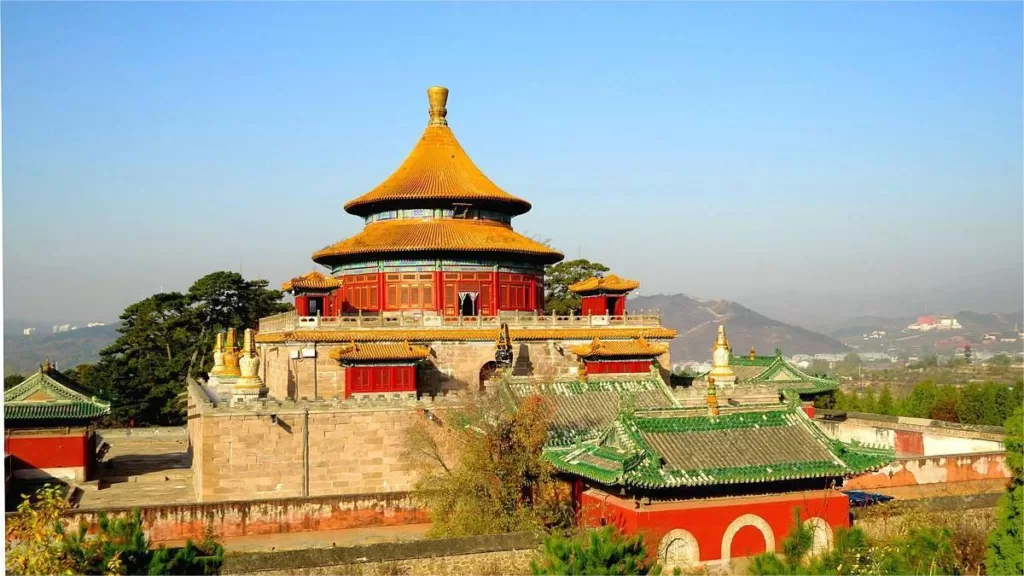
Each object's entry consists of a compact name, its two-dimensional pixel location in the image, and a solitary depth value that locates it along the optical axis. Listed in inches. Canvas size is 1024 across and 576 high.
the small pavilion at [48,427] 1227.9
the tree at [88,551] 525.3
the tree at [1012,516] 645.3
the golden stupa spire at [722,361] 1273.4
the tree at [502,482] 832.9
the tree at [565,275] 2427.4
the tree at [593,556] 619.5
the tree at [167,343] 2052.2
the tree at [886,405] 1909.4
